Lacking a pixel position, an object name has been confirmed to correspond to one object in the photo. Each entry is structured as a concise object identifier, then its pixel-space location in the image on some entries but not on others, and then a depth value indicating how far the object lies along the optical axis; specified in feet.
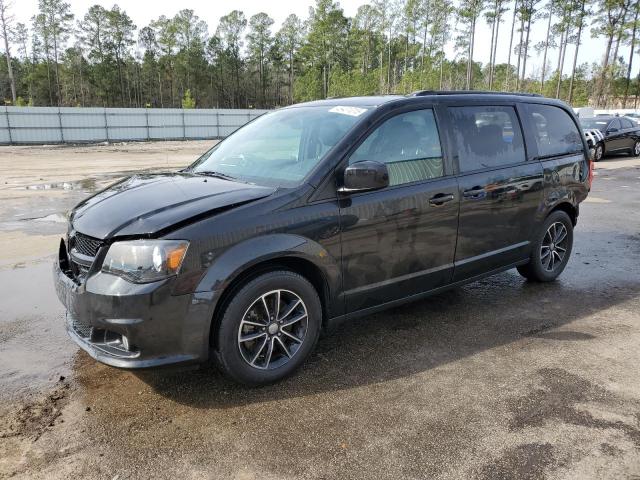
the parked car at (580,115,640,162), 61.82
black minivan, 9.43
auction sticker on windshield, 12.38
